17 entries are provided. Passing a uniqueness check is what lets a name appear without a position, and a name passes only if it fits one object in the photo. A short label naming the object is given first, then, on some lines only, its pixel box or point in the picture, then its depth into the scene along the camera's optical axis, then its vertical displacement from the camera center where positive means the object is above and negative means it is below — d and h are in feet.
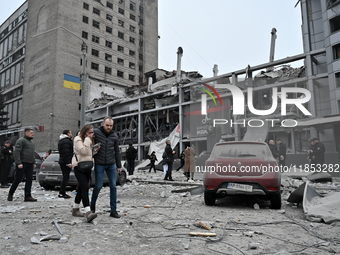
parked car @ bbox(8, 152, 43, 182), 41.29 -1.23
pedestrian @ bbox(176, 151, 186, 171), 62.55 +0.70
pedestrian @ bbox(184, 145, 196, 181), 43.83 -0.25
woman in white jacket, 16.23 +0.10
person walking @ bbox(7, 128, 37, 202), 22.72 -0.07
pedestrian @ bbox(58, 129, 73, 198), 25.76 +0.34
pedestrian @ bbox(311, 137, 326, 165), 39.52 +0.89
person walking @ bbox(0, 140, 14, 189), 33.78 +0.02
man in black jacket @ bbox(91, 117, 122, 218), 16.74 +0.15
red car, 19.88 -0.97
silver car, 31.22 -1.47
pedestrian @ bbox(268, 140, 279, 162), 39.02 +1.47
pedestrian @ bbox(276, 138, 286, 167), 40.93 +1.22
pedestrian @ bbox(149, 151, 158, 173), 69.51 +0.57
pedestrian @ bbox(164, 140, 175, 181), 42.91 +0.06
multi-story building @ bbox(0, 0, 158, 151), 165.89 +65.52
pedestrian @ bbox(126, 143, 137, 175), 54.29 +0.47
